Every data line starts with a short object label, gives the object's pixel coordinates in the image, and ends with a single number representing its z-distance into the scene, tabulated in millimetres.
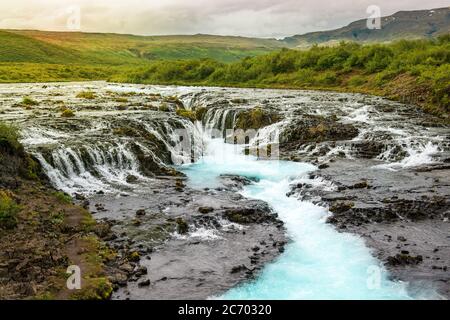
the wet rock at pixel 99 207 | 20408
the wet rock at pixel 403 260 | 15438
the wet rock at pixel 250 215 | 19609
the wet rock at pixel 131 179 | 25328
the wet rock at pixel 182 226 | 18225
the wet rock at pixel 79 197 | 21766
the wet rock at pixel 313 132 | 33938
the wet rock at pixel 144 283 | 13969
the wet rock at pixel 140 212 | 19709
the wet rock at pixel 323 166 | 27614
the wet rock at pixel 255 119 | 38812
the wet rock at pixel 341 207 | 20109
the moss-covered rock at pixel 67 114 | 34425
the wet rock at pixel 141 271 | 14594
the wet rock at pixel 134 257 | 15547
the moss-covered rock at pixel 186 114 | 39375
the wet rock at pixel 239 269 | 15177
